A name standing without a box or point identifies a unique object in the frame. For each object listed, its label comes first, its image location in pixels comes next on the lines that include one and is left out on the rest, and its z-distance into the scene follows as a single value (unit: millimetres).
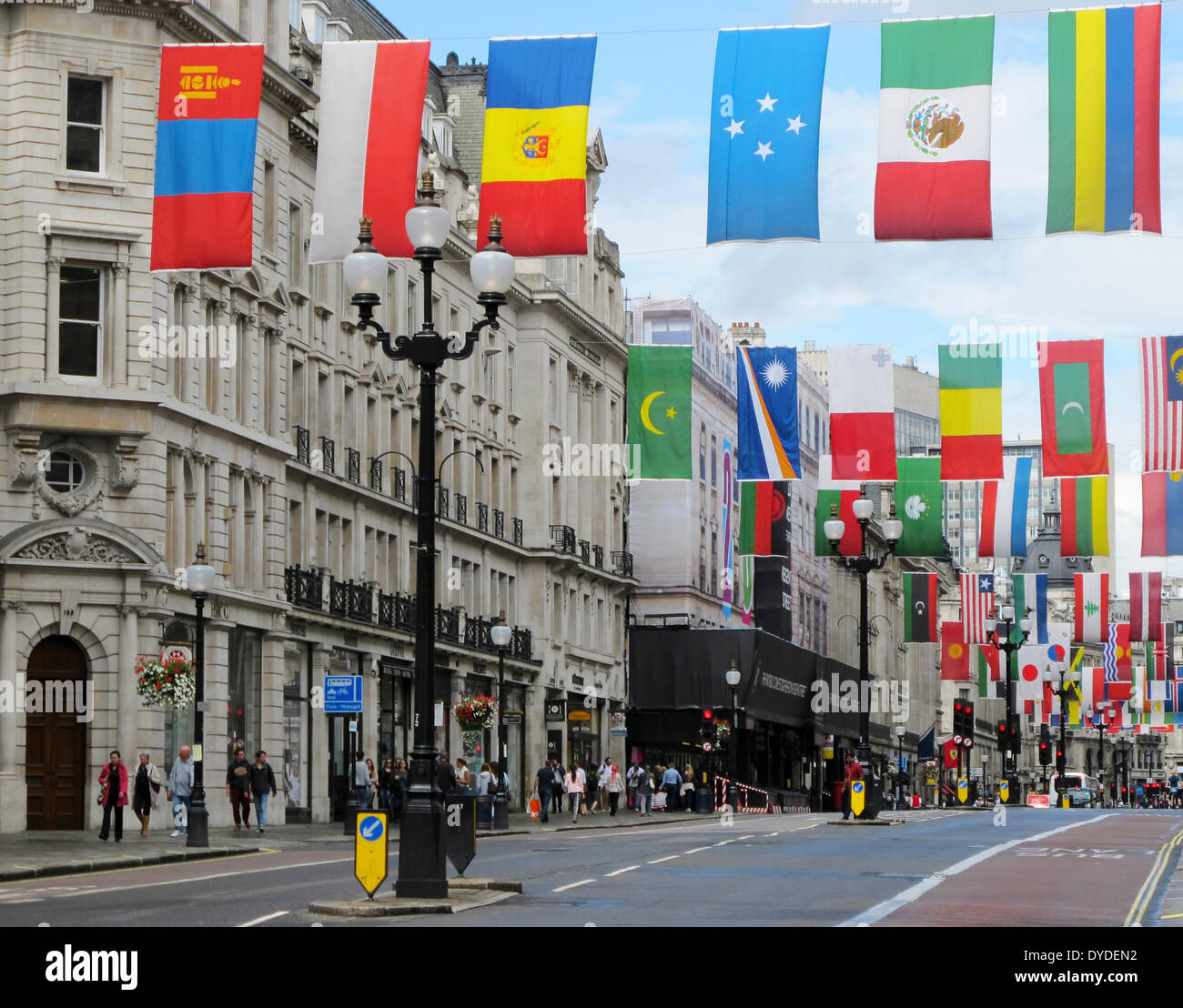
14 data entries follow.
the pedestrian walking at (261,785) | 44562
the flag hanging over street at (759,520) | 61981
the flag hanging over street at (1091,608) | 69250
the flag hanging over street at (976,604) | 80062
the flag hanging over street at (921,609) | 78875
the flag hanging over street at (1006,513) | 53062
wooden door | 42562
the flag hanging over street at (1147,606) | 66000
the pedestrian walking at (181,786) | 41406
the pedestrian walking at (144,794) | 40312
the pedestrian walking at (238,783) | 43406
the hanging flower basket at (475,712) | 56438
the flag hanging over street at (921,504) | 54312
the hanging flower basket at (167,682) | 40406
